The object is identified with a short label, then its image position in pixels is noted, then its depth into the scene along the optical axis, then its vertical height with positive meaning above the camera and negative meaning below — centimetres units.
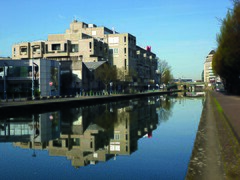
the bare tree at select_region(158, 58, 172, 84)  17630 +786
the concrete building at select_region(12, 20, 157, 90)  11000 +1361
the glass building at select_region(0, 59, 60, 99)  6744 +246
